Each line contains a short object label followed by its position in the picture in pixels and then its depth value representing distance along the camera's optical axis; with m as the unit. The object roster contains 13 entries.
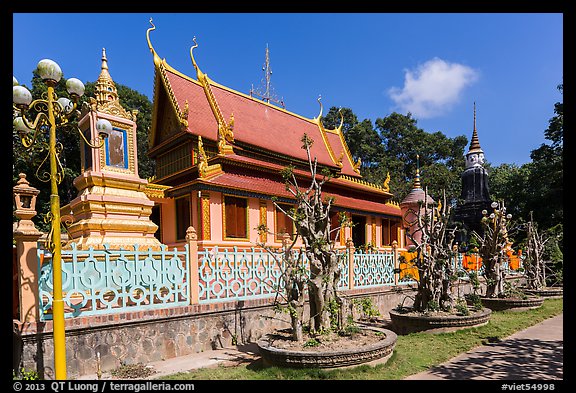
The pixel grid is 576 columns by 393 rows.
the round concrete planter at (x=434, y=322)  8.44
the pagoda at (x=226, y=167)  13.67
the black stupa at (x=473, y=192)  32.62
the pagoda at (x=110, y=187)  10.44
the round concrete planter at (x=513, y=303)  11.72
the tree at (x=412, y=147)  44.25
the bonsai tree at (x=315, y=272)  6.79
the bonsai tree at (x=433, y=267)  9.38
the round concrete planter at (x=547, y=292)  14.45
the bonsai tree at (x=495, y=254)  12.77
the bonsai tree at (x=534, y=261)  15.15
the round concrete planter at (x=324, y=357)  5.64
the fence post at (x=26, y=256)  5.48
